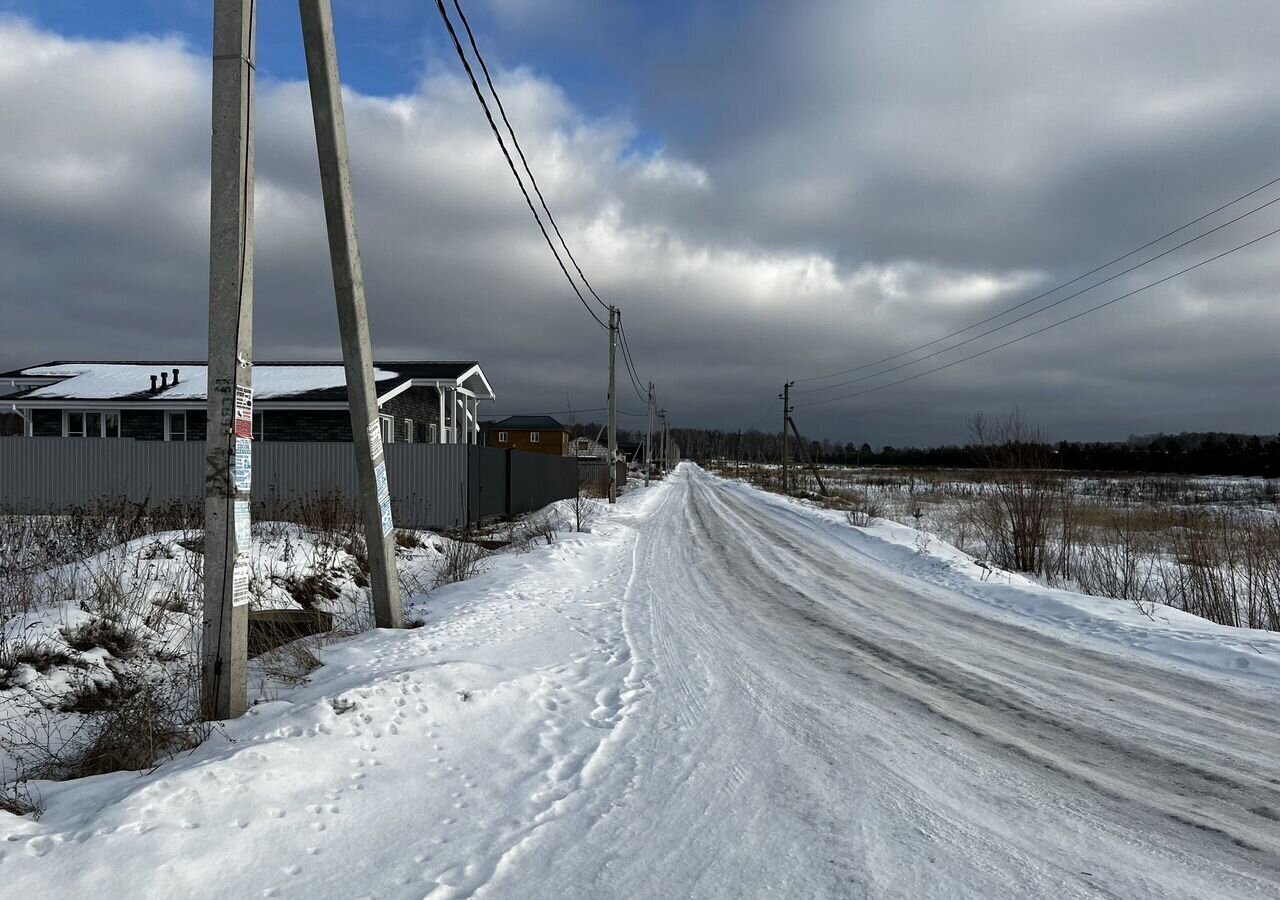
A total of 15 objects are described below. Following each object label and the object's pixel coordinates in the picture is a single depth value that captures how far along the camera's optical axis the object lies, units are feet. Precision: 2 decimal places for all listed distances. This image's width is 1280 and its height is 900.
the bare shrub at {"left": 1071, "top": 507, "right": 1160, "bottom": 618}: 36.88
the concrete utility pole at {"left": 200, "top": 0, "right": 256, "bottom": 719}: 14.55
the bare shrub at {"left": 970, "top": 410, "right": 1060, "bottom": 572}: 43.91
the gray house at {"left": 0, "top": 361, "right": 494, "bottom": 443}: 72.59
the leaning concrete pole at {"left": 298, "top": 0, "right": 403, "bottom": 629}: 18.62
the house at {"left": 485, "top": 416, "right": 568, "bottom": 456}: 259.39
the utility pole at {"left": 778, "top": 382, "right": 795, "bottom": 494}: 160.42
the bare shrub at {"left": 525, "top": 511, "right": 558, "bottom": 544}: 48.37
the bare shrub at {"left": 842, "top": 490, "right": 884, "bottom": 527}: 70.33
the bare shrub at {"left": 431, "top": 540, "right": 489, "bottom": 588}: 34.09
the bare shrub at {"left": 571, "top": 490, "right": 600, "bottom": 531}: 55.67
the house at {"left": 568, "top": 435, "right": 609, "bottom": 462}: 338.13
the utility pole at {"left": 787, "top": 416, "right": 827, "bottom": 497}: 123.37
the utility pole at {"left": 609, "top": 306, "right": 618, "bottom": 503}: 86.72
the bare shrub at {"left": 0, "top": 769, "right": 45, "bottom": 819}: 10.65
